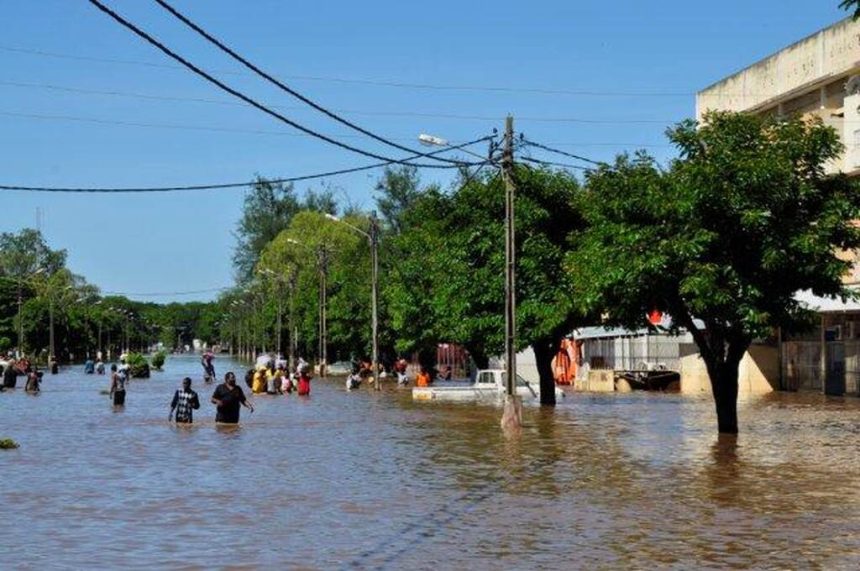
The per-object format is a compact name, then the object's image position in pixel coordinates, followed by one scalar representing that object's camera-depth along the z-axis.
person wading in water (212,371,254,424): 34.31
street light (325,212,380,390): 65.25
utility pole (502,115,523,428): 31.48
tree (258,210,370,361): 91.31
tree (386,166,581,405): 41.72
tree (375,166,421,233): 127.38
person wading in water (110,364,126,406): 46.81
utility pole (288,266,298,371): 103.56
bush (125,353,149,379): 92.49
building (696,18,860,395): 51.53
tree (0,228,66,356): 147.25
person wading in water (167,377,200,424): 34.72
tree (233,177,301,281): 146.25
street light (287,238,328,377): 87.50
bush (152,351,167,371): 122.64
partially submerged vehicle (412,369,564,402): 52.31
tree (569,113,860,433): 28.12
